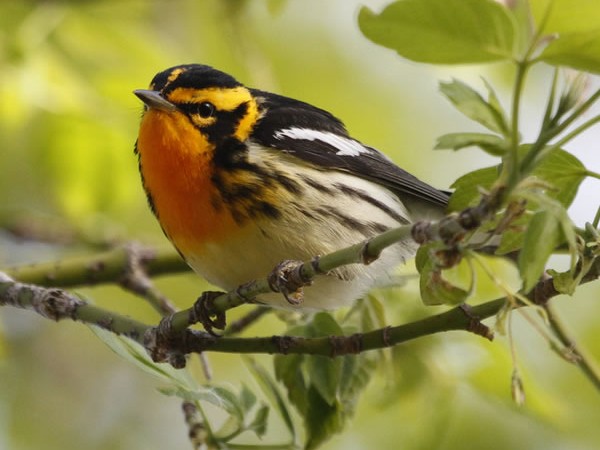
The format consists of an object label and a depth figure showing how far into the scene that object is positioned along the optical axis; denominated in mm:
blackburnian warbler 2754
